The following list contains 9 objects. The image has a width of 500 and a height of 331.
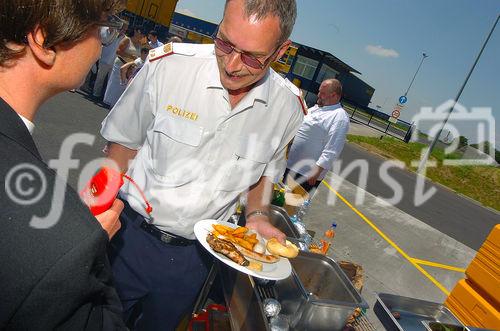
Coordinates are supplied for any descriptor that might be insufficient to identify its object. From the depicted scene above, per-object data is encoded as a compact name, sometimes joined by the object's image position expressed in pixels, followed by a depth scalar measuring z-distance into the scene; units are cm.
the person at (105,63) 905
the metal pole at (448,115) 1659
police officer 188
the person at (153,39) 985
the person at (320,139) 546
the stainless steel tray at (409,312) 209
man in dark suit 62
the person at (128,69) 757
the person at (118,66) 817
